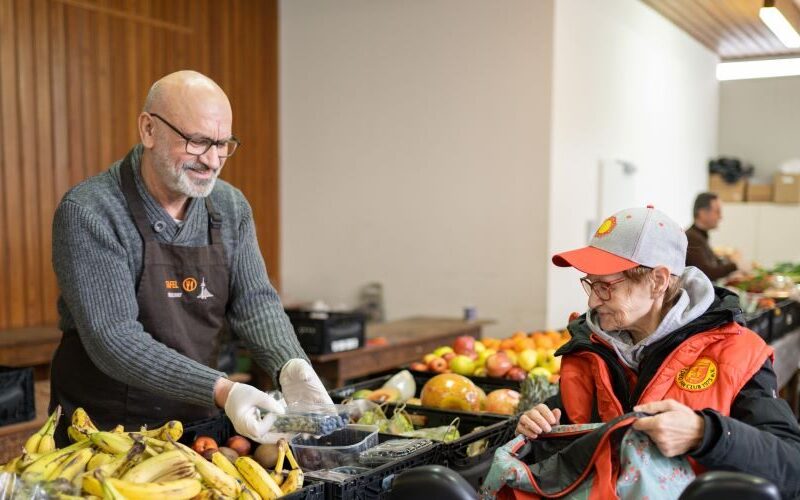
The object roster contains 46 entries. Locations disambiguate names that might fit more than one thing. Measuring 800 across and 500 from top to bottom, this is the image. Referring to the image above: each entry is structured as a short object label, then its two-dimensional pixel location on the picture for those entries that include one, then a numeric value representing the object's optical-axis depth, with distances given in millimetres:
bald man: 2201
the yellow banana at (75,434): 1927
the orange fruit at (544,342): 3918
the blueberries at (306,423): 2012
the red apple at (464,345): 3660
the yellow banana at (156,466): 1616
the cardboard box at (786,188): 11406
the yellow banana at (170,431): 1918
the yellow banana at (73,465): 1641
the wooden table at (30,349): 4957
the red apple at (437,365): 3391
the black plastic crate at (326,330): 4949
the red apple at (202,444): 2053
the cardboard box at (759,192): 11781
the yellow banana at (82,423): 1945
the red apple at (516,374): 3182
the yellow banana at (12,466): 1684
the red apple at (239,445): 2160
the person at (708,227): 6692
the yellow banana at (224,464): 1771
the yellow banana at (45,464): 1590
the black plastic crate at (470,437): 2080
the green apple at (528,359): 3420
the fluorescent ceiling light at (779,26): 6359
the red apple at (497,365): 3277
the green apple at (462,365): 3387
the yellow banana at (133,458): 1677
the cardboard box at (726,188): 12023
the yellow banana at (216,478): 1661
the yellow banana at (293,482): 1750
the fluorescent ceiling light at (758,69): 11992
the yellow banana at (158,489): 1537
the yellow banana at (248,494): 1656
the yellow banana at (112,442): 1774
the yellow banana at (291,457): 1887
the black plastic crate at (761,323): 4621
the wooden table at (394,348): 5082
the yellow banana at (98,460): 1714
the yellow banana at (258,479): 1727
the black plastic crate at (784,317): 5271
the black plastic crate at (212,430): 2177
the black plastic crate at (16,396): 3578
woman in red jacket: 1627
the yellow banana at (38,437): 1901
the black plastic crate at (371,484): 1750
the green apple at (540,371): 3017
